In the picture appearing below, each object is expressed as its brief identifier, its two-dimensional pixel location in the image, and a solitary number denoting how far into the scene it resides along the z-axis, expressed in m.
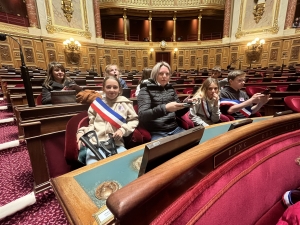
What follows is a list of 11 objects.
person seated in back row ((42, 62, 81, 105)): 1.96
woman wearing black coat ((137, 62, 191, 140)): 1.51
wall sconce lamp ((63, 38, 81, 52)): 9.65
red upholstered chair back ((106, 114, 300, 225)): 0.33
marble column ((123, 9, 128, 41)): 11.79
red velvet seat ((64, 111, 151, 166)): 1.16
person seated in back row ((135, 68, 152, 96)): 2.41
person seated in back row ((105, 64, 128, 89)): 2.32
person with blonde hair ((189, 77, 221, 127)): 1.69
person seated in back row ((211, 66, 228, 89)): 3.82
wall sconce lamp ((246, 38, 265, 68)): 10.70
